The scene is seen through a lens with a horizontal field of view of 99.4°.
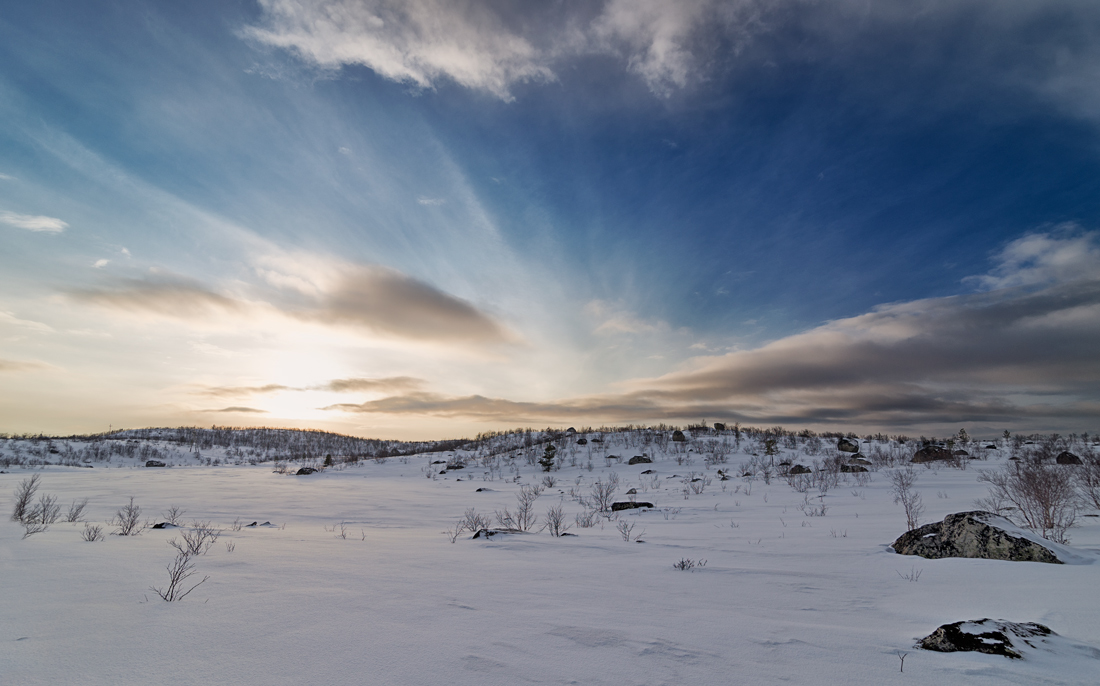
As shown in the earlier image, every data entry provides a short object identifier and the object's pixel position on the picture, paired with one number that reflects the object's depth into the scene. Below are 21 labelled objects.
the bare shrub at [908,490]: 7.06
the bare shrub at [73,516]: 7.62
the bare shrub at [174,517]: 8.08
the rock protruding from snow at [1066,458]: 17.35
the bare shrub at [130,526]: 6.22
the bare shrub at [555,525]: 7.34
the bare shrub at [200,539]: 4.72
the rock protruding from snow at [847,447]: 27.80
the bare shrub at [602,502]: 11.48
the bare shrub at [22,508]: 7.09
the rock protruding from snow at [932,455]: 22.86
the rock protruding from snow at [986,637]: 2.38
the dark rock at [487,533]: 6.52
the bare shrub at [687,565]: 4.71
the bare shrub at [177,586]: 3.10
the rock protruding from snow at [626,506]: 11.22
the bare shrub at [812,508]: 9.32
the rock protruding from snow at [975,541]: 4.72
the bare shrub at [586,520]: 8.74
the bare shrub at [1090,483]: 9.02
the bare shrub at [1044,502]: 6.38
